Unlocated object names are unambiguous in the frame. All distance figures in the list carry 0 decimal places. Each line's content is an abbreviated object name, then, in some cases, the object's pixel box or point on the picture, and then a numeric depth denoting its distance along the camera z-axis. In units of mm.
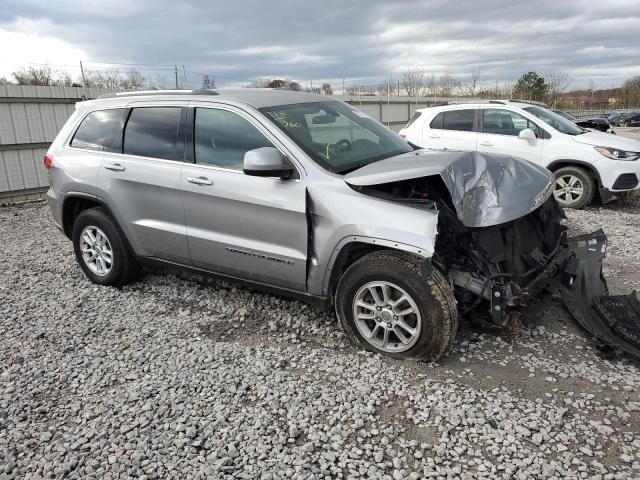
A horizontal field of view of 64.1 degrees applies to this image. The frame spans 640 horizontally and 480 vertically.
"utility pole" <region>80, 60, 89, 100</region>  12180
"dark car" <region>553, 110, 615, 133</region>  20591
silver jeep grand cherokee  3371
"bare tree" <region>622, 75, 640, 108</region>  59625
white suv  7801
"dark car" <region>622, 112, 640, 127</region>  34625
